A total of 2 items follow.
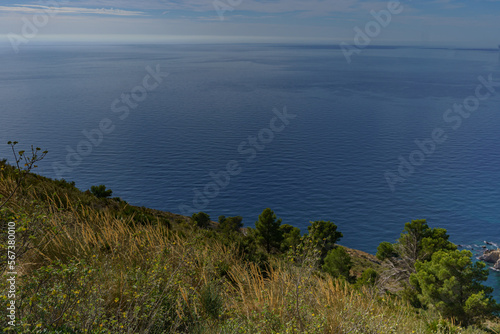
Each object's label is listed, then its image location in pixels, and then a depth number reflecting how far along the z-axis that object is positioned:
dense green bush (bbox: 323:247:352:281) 31.08
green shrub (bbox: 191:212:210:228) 44.12
